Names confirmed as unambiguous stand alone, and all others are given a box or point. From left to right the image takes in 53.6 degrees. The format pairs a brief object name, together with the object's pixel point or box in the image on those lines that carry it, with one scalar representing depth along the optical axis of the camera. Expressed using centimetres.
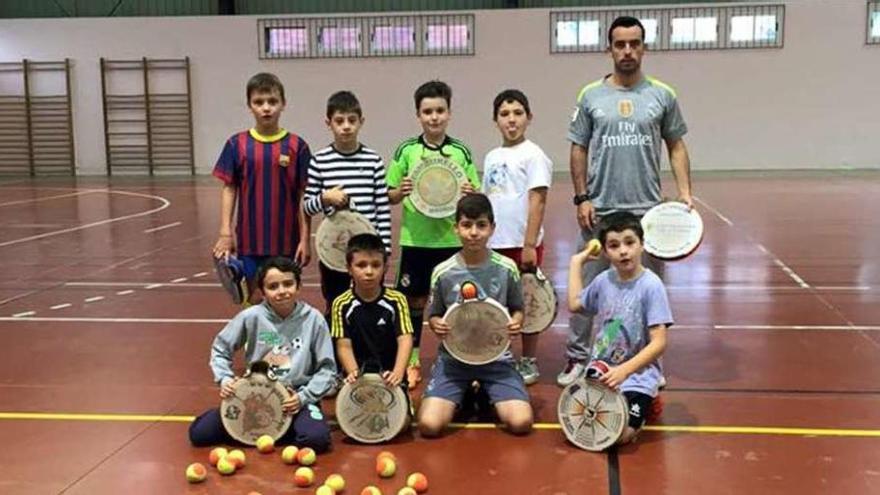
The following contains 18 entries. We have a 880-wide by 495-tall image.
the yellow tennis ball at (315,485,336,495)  360
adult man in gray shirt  500
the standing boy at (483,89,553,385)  509
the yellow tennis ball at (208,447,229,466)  404
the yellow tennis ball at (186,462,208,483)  386
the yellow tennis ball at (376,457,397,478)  386
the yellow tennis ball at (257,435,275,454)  420
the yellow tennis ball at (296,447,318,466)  403
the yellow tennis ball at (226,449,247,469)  400
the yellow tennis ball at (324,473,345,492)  368
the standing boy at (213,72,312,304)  523
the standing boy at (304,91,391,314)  505
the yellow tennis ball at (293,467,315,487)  379
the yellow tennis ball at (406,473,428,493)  371
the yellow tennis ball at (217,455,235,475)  394
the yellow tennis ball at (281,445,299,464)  406
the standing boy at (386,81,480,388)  519
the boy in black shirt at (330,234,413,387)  454
